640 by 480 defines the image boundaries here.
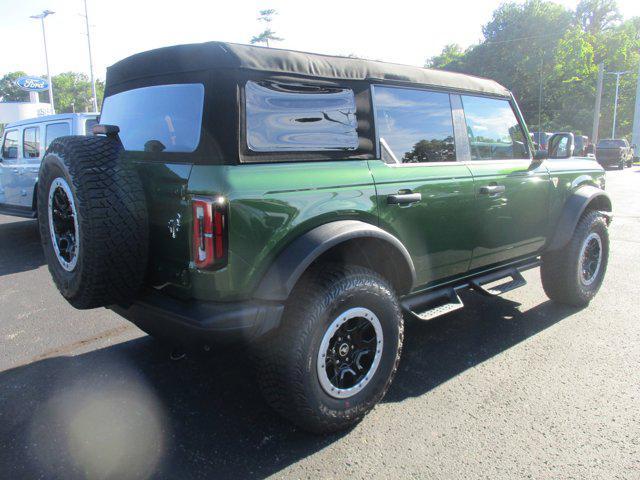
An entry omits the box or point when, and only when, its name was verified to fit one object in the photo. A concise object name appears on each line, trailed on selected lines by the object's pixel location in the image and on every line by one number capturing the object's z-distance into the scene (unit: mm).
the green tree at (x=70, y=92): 104250
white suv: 7457
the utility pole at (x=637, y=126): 42969
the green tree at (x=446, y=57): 62200
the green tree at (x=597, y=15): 60500
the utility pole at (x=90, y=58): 29031
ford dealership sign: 43125
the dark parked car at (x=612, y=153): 28234
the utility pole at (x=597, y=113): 34844
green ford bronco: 2346
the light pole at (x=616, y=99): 45578
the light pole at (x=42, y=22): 30594
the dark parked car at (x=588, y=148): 23744
